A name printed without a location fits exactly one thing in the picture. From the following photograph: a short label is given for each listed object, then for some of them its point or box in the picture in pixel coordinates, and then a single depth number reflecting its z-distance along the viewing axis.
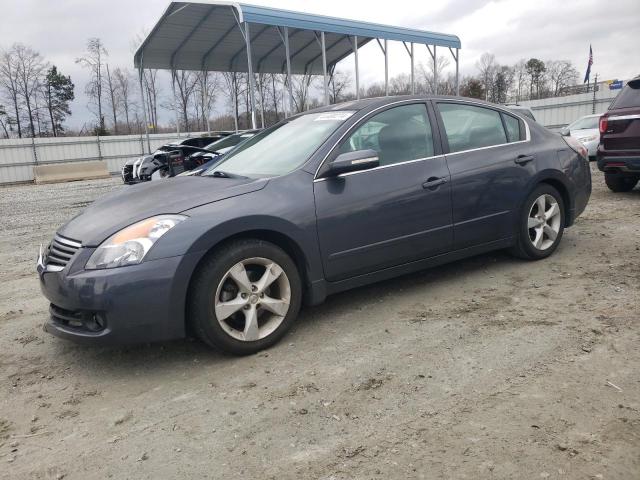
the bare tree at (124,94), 45.69
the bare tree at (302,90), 24.76
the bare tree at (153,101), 36.03
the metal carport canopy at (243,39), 14.30
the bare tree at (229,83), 43.09
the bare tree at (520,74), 58.72
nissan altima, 2.80
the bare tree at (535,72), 60.31
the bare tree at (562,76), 59.38
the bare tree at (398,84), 35.12
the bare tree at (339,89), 39.52
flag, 35.42
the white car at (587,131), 13.38
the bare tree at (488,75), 55.53
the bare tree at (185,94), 43.47
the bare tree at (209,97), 41.28
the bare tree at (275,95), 42.34
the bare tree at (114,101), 45.56
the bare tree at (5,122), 41.15
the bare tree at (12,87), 40.59
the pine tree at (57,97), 44.72
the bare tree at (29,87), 41.41
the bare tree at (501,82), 54.05
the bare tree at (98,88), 42.78
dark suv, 7.11
